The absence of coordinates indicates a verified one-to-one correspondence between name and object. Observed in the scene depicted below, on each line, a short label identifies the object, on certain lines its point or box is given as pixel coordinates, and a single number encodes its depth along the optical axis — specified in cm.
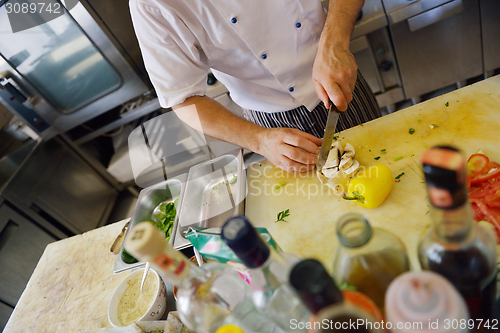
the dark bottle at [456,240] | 27
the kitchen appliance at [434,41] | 159
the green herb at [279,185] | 100
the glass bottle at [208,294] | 41
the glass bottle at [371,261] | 37
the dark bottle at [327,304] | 29
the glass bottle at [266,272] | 32
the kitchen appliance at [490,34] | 160
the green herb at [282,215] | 90
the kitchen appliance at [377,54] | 164
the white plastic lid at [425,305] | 28
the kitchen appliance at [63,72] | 181
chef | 94
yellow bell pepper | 77
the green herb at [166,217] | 116
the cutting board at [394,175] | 77
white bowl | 79
